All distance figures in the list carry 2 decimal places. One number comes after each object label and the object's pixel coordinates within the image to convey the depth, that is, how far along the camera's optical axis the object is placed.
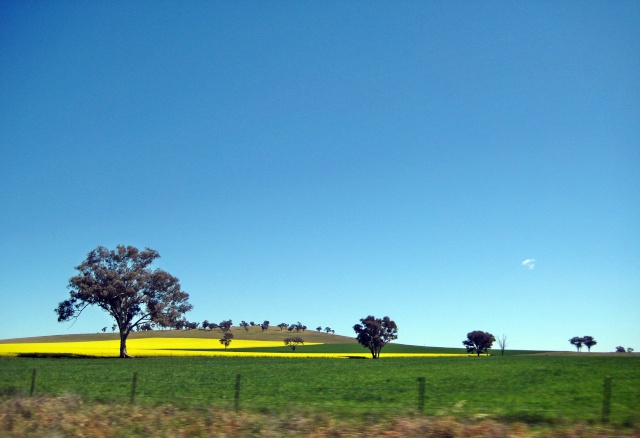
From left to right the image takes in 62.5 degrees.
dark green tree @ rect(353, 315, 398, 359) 112.56
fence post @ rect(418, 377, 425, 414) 14.45
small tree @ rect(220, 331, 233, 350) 128.27
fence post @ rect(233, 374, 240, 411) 15.59
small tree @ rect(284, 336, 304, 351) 140.68
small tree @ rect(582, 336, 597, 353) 191.43
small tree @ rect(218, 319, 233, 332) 176.00
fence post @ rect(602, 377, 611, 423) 13.87
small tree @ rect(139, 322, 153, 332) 73.18
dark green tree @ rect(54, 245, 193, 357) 70.50
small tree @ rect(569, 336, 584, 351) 192.75
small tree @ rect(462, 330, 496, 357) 141.88
